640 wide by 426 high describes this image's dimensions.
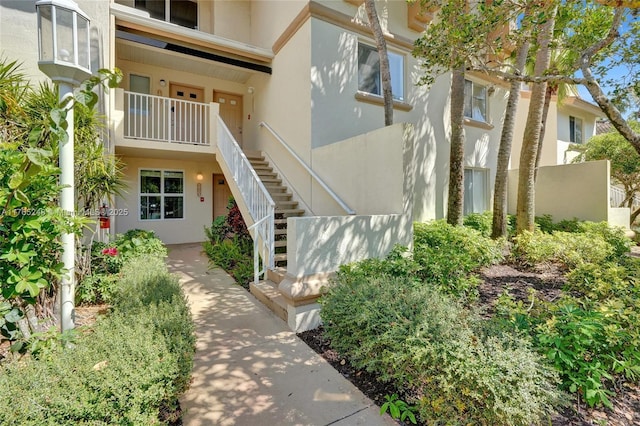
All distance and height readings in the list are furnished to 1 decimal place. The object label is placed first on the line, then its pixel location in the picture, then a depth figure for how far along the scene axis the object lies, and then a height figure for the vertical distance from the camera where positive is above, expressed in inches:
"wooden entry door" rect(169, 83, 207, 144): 331.6 +100.8
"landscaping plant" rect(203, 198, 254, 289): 246.7 -36.4
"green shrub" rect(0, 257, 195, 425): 65.3 -41.7
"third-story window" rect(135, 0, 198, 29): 374.3 +259.4
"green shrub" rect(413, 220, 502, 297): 161.9 -30.7
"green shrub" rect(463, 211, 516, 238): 343.8 -17.5
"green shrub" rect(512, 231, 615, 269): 226.1 -33.7
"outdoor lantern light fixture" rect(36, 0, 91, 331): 87.1 +44.2
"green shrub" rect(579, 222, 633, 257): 255.3 -27.4
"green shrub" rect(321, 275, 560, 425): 79.8 -46.1
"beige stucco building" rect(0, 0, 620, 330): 204.7 +94.8
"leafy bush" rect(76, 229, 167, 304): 173.3 -34.7
